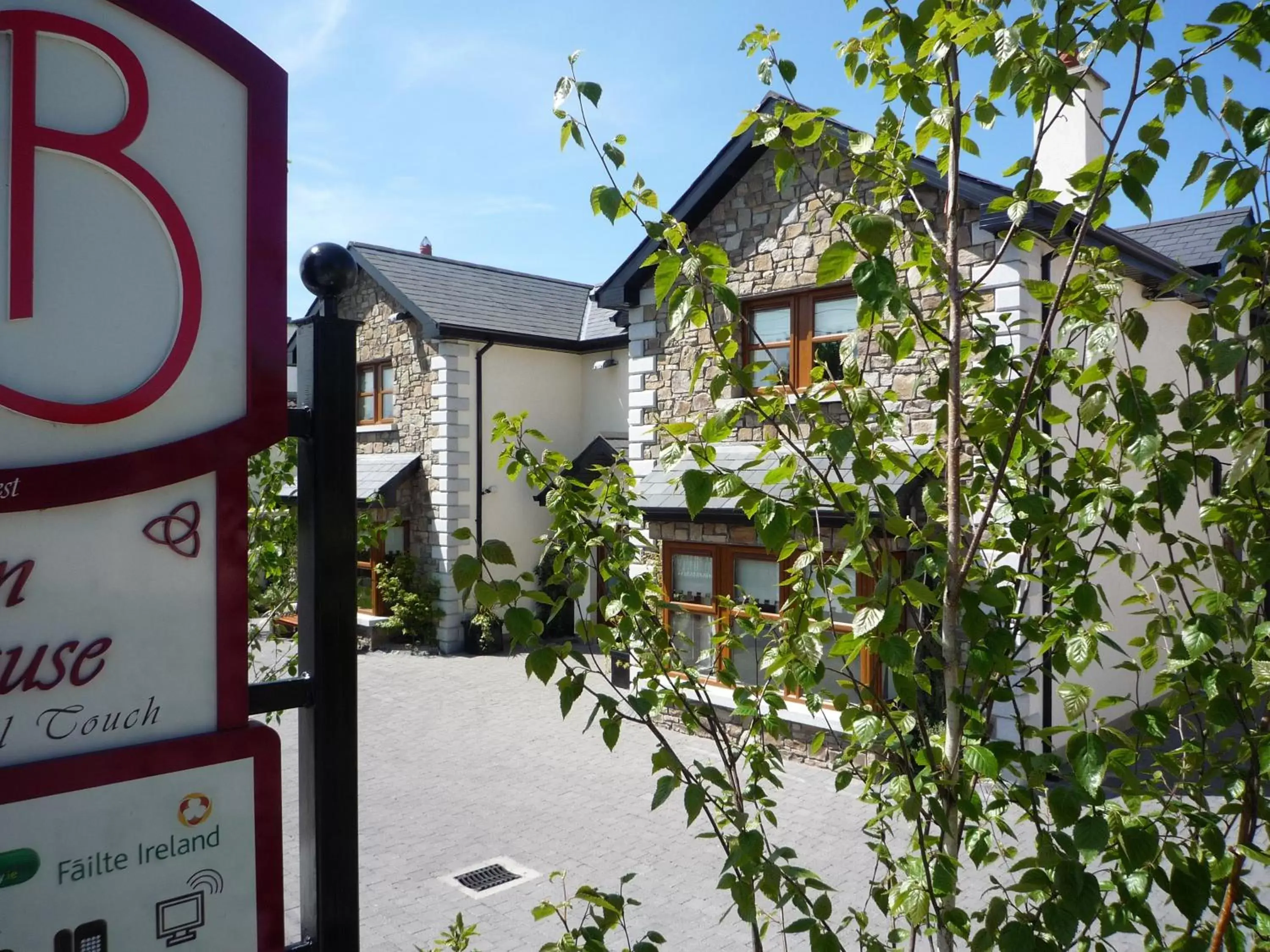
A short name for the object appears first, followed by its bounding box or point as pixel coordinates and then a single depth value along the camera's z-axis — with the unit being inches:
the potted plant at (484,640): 610.5
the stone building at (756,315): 362.9
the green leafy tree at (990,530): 75.9
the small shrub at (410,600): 624.1
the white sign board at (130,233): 66.4
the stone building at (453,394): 623.5
